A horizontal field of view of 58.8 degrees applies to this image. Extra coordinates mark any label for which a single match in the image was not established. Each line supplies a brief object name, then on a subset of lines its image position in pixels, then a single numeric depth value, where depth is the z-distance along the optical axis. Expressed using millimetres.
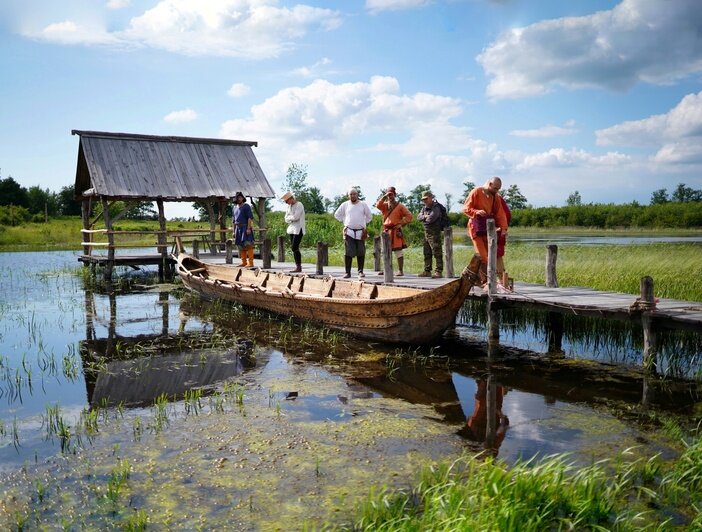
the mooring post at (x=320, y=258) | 13762
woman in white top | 12898
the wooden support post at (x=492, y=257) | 9117
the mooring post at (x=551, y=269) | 10617
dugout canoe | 8805
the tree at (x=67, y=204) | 57200
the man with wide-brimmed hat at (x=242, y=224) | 15000
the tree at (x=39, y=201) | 52125
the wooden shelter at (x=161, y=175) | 20109
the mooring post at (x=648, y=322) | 7705
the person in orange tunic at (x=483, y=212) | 9367
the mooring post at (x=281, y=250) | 18453
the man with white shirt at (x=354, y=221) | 11688
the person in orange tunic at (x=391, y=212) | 11820
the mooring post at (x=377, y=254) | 13787
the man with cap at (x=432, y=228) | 11617
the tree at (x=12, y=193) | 50562
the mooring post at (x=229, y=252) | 17766
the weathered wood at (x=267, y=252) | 15961
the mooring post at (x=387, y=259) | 11281
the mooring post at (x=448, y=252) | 11445
